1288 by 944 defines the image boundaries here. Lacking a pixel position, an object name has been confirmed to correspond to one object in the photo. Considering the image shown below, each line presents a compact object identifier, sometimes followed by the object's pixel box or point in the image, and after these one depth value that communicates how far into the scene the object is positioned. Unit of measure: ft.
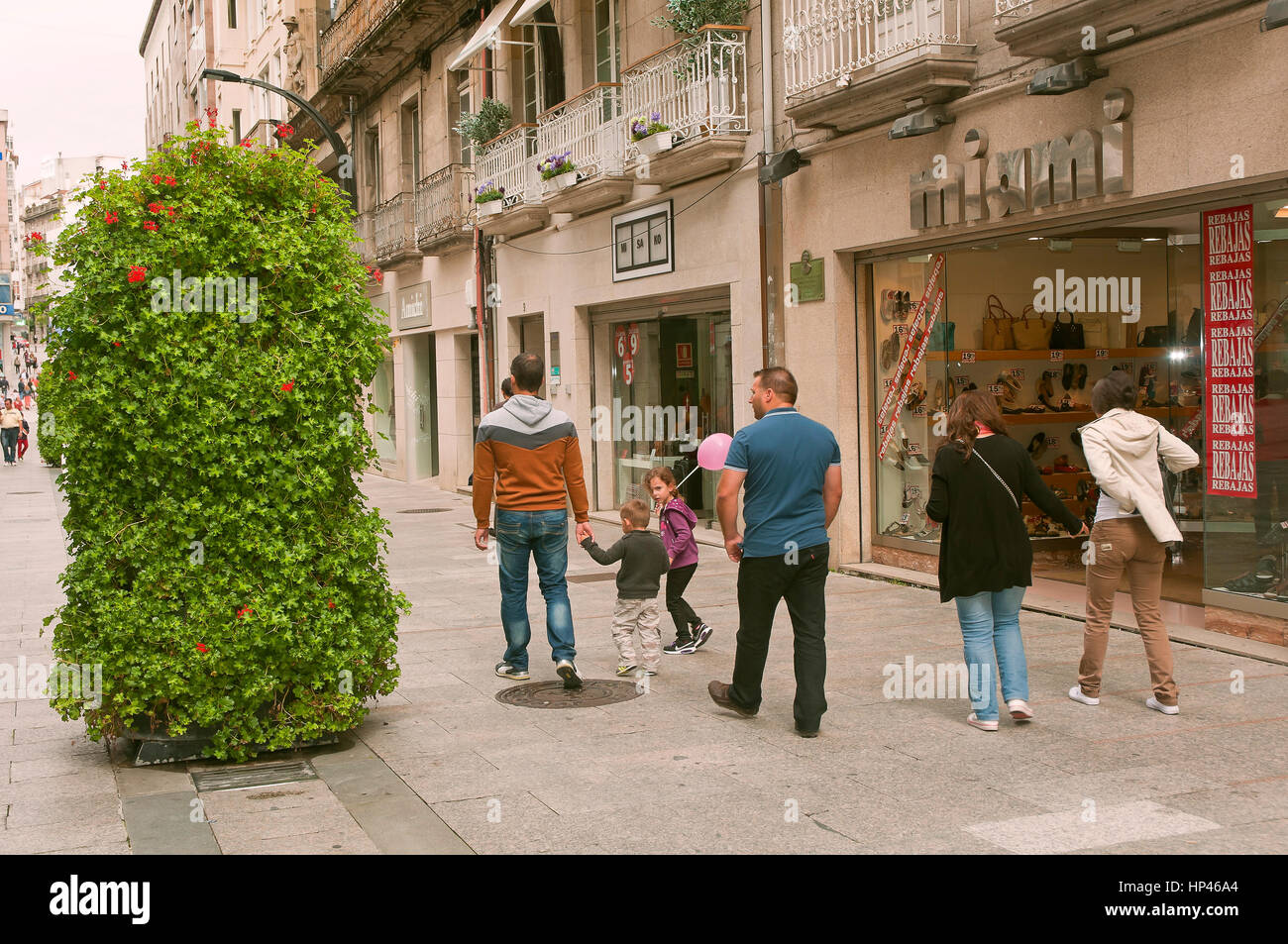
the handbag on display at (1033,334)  38.60
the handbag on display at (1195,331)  32.10
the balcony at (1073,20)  26.22
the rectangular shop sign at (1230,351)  27.50
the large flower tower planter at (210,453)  18.99
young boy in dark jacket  25.05
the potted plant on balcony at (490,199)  62.85
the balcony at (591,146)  51.26
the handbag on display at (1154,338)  36.86
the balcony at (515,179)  60.08
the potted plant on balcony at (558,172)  54.40
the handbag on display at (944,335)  38.22
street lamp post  61.05
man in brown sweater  24.57
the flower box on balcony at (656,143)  45.50
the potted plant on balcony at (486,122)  65.64
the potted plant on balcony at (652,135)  45.60
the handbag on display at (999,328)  38.24
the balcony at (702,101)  43.01
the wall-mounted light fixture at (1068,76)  28.73
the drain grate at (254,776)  18.88
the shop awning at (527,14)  53.21
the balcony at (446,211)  71.41
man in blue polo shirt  20.85
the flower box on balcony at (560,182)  54.13
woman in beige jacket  21.83
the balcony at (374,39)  72.90
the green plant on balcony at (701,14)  43.27
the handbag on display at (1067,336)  38.81
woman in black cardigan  21.01
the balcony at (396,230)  81.05
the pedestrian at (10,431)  112.47
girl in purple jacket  27.41
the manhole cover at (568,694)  23.67
